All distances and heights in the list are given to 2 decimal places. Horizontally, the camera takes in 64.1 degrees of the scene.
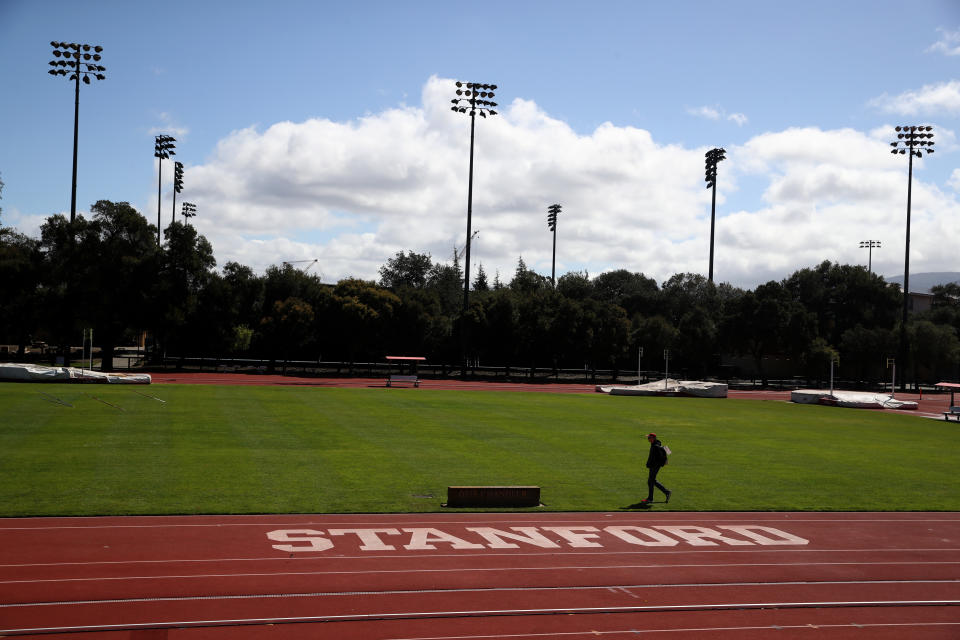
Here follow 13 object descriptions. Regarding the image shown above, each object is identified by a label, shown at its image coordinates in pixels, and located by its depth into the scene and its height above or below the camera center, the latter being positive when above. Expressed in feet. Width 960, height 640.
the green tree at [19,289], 225.15 +6.92
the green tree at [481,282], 419.09 +26.91
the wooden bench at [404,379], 197.79 -14.05
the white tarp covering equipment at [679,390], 198.70 -13.47
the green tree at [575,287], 372.79 +23.62
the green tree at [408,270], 433.07 +32.78
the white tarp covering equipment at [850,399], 187.67 -13.44
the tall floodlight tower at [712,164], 335.88 +77.66
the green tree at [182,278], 216.33 +11.96
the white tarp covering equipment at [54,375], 154.71 -12.36
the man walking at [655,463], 69.46 -11.36
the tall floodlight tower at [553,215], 384.68 +59.60
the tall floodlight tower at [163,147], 272.92 +61.45
